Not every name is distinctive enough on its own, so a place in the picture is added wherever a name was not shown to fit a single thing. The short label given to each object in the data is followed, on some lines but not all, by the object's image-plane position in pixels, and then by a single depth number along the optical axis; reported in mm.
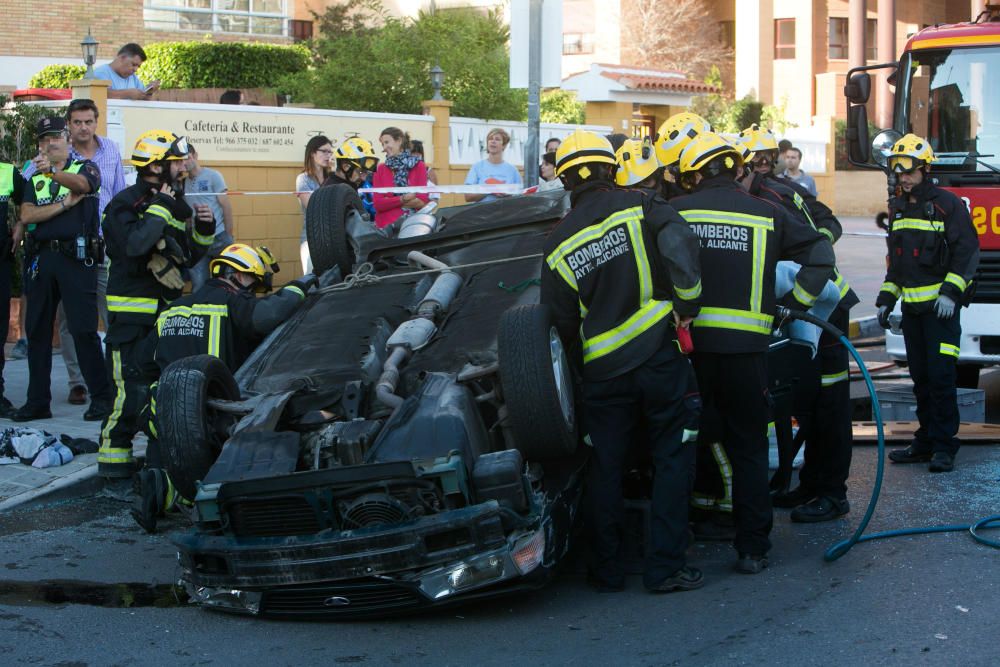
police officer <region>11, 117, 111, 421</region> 8617
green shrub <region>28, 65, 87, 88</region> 24156
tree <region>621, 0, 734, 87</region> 37844
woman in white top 11617
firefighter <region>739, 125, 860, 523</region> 6637
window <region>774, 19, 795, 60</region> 40938
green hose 5836
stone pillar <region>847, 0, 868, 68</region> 36094
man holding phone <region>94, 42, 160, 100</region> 13008
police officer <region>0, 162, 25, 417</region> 8828
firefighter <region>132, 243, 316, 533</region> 6539
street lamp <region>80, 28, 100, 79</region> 15983
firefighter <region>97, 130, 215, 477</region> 7297
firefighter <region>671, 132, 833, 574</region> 5738
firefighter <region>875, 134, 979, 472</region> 7625
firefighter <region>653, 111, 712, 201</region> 6621
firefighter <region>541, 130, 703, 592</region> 5414
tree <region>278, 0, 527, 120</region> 17844
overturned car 4957
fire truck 9109
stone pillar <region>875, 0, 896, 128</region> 36250
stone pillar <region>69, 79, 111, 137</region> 11953
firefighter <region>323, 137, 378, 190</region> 8742
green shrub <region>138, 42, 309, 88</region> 25047
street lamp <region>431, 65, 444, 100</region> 16656
